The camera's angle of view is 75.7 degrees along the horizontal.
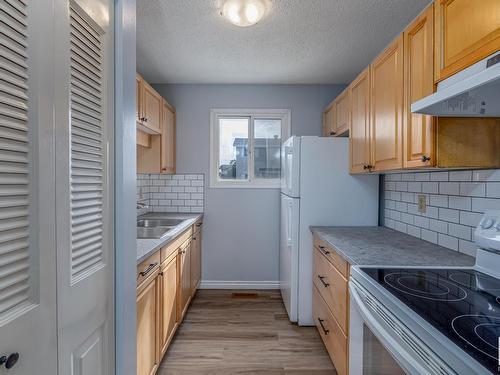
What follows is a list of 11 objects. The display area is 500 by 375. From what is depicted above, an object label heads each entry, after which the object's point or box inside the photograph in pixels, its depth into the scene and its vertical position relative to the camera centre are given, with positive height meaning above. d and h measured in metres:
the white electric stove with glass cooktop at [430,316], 0.81 -0.40
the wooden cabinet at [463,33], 1.12 +0.59
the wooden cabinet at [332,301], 1.85 -0.78
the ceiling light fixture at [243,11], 1.88 +1.04
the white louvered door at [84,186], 0.91 -0.01
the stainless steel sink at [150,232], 2.87 -0.44
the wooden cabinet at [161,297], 1.67 -0.74
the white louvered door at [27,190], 0.72 -0.02
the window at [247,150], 3.75 +0.40
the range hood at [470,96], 0.96 +0.32
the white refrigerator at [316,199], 2.75 -0.13
